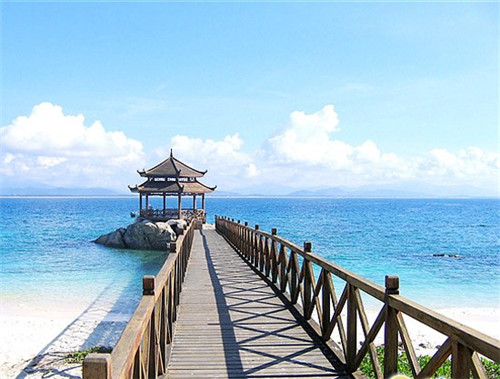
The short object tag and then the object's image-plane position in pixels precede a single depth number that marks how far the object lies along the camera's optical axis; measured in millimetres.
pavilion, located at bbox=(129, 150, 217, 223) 31422
